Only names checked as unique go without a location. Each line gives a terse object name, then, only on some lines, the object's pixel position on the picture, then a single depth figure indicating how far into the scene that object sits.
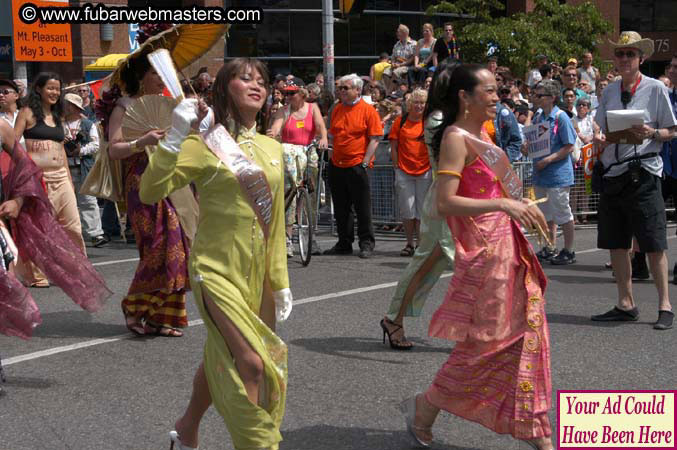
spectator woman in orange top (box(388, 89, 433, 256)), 11.15
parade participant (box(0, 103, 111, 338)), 6.07
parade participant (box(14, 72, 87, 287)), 9.91
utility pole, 16.11
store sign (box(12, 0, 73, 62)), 16.45
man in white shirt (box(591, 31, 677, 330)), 7.39
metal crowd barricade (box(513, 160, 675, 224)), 12.91
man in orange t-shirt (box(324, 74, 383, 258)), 11.40
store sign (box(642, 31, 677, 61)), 36.35
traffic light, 15.51
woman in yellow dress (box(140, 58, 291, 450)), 3.91
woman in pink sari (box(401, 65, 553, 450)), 4.34
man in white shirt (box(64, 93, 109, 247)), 12.35
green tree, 21.15
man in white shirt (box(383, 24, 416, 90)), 17.28
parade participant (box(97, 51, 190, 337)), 7.01
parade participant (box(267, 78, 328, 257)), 11.15
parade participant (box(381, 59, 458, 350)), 6.62
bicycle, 10.64
